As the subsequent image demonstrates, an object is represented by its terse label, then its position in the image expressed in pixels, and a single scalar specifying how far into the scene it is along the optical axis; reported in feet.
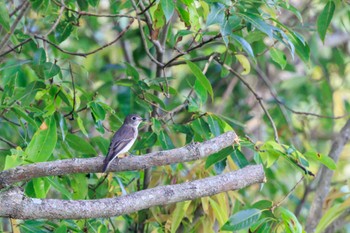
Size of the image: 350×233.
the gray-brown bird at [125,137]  31.58
